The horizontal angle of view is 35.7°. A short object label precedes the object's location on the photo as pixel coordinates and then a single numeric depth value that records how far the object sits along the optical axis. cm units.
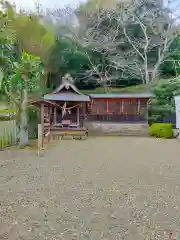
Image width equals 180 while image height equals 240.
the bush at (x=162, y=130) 1739
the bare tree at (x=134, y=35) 2366
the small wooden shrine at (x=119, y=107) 2120
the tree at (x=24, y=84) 1098
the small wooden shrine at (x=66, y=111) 1745
